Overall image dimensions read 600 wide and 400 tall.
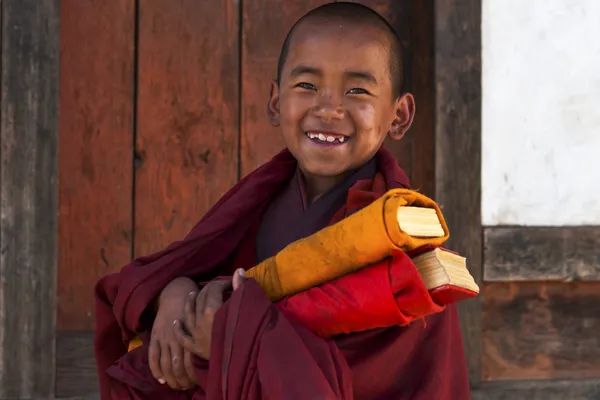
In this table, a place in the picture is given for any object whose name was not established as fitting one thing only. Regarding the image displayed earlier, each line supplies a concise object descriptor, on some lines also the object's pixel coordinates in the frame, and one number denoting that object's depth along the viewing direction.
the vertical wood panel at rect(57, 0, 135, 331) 5.01
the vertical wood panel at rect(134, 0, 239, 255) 5.04
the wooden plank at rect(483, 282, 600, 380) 5.08
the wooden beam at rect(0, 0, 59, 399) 4.68
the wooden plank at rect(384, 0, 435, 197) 5.05
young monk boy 2.31
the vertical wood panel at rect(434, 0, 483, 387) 4.90
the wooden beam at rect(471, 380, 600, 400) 5.05
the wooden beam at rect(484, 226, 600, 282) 4.93
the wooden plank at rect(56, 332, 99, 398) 4.86
